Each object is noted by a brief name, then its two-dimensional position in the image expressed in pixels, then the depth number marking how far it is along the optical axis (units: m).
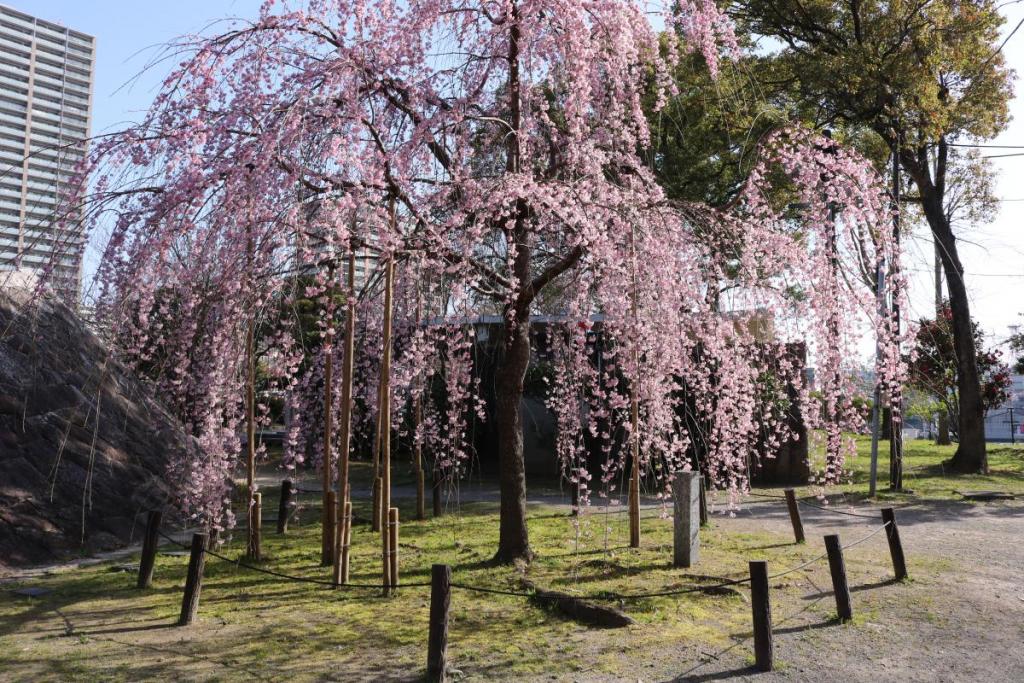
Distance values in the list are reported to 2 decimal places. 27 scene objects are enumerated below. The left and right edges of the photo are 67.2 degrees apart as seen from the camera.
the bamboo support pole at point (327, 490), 7.85
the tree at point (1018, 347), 21.98
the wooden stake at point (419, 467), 10.27
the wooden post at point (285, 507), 9.86
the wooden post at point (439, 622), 4.70
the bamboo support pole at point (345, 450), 6.66
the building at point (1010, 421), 24.27
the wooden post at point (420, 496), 10.71
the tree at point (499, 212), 5.16
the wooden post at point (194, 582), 5.90
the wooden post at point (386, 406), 6.43
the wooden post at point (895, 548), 7.14
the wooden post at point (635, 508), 8.41
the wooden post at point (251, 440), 7.59
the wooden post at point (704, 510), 9.77
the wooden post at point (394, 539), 6.34
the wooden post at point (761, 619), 4.96
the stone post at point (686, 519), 7.63
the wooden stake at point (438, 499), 11.03
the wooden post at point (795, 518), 8.88
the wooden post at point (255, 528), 7.77
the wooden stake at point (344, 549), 6.62
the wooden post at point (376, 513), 8.37
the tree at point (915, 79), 13.14
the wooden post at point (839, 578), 5.83
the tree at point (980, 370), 19.75
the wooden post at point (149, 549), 6.84
